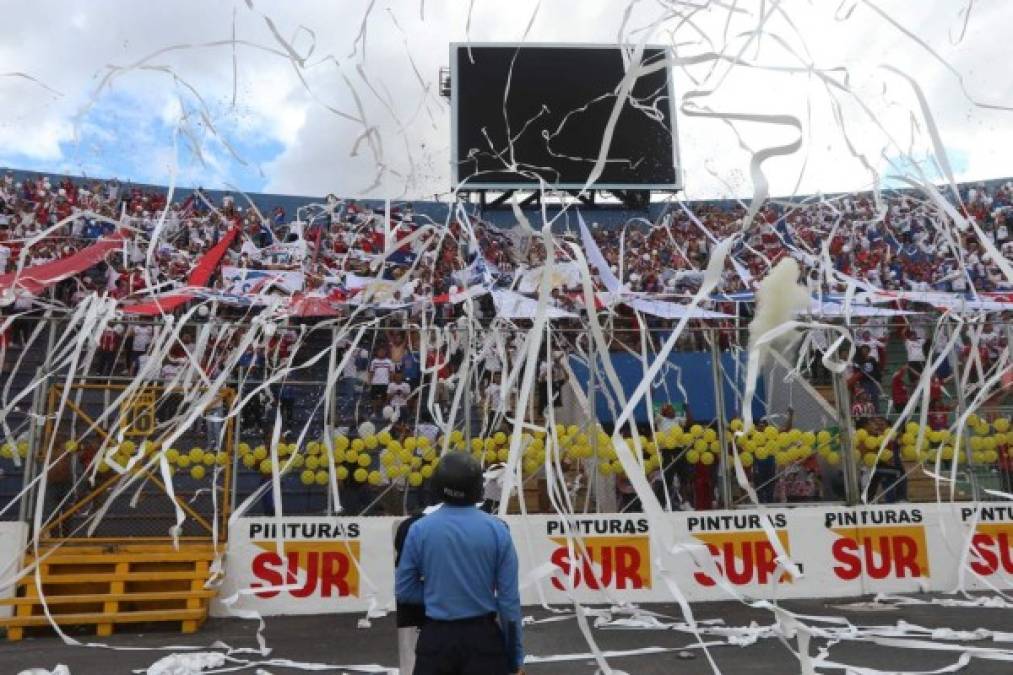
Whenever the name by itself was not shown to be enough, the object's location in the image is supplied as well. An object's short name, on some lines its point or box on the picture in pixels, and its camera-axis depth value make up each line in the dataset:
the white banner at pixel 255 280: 13.03
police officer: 3.09
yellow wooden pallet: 6.95
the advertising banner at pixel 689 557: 7.78
